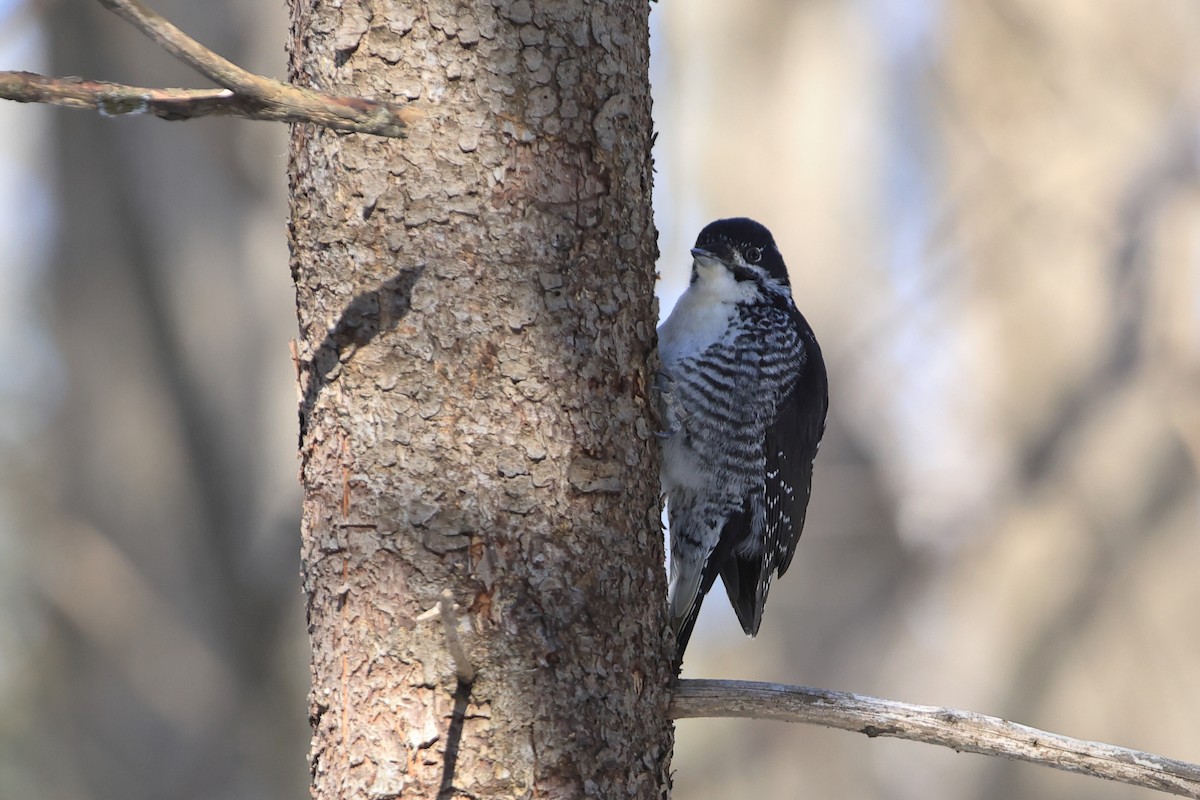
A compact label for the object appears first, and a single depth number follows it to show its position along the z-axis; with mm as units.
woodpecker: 7496
